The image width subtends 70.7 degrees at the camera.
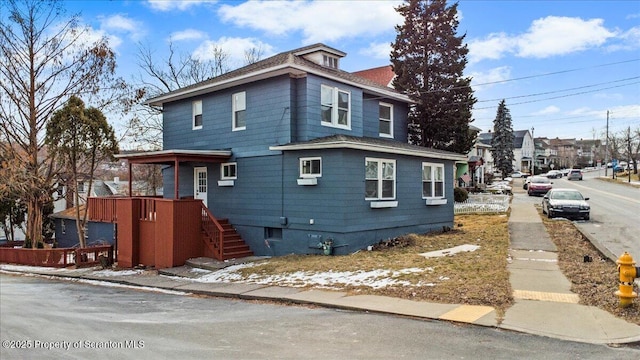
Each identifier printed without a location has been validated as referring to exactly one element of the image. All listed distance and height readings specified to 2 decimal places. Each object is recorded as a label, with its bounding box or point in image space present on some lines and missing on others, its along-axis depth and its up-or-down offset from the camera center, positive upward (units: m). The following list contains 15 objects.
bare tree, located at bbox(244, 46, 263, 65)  38.12 +10.34
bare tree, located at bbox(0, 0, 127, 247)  24.52 +4.71
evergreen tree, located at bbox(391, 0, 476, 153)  24.56 +5.63
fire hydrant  7.40 -1.68
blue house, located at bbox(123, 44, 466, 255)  14.82 +0.67
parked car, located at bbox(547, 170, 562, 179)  69.31 +0.45
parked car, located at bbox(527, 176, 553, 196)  36.97 -0.75
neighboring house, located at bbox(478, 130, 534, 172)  96.19 +5.98
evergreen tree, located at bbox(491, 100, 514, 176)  65.50 +5.53
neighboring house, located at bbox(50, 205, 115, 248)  27.88 -3.49
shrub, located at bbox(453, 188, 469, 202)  29.84 -1.19
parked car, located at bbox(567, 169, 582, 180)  60.59 +0.39
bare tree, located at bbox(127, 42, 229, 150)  31.98 +6.24
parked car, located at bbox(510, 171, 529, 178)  72.81 +0.48
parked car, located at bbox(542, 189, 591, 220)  20.92 -1.29
